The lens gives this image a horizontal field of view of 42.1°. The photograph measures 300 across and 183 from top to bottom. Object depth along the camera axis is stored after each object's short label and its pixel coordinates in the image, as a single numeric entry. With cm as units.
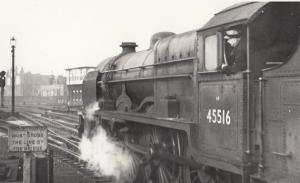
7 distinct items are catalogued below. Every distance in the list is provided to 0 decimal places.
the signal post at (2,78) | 3196
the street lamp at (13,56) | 2570
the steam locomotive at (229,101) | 451
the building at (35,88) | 7618
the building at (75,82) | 6116
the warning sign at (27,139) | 663
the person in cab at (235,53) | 512
